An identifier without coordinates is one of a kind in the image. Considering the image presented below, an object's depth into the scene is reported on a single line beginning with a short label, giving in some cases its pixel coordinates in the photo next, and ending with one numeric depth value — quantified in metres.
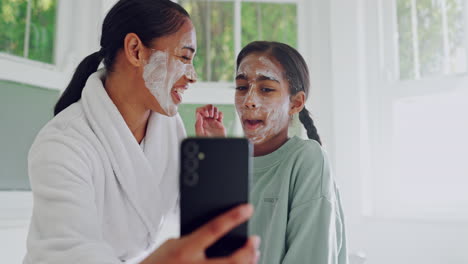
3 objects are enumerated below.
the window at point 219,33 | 2.09
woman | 0.77
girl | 0.91
